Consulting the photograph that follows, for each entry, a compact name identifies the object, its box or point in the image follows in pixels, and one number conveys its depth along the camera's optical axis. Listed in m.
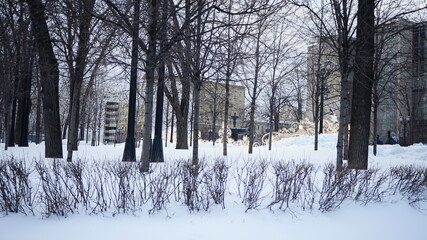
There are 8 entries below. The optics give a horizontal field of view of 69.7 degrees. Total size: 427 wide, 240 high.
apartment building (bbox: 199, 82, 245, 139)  42.70
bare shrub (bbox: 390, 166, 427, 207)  6.13
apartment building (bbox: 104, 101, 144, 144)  73.91
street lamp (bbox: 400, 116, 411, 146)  26.66
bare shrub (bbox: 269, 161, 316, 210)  4.93
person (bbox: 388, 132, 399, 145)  26.62
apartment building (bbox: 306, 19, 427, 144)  27.64
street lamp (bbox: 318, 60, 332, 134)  16.64
